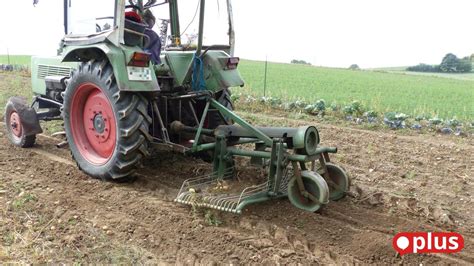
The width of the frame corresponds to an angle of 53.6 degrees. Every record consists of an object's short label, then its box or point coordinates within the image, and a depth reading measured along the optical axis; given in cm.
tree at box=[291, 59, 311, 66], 5626
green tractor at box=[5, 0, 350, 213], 405
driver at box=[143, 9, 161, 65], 469
